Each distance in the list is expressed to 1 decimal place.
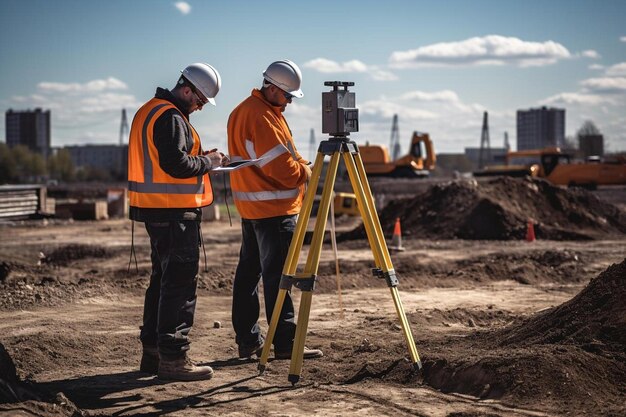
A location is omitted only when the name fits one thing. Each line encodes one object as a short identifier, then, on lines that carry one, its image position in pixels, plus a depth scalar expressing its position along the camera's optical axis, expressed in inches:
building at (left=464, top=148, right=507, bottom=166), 4319.4
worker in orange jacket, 254.2
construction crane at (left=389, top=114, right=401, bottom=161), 3341.5
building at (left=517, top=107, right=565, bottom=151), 4493.1
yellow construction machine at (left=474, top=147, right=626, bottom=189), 1560.0
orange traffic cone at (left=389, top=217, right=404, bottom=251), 651.5
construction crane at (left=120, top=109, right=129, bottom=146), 3320.1
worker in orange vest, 229.8
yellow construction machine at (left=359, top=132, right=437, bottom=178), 1684.3
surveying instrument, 232.5
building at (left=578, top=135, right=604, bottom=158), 3179.1
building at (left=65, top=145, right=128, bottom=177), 4798.2
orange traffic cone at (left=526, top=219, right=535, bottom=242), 741.9
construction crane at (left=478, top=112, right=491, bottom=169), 2913.4
